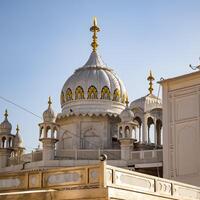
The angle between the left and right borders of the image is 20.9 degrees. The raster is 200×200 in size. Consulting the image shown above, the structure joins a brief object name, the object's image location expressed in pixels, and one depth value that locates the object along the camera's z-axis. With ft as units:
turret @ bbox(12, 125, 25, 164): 101.86
